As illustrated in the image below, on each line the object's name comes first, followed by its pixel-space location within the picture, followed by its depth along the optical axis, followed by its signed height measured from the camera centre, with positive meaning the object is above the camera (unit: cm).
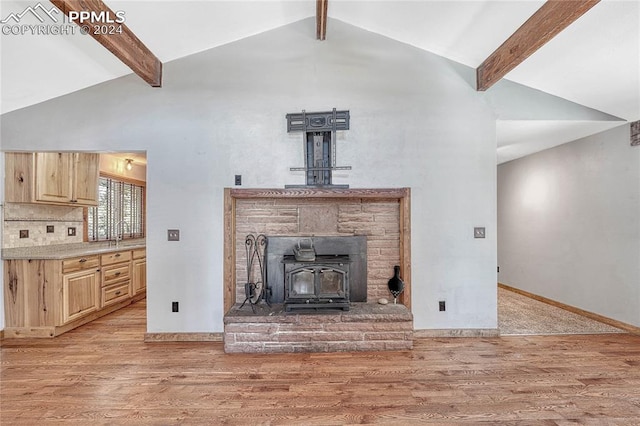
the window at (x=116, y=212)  471 +13
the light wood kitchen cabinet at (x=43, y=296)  329 -80
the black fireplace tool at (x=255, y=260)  343 -47
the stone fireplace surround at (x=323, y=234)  297 -47
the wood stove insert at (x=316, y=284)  314 -68
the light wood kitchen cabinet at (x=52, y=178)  345 +51
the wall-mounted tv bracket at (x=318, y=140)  330 +82
